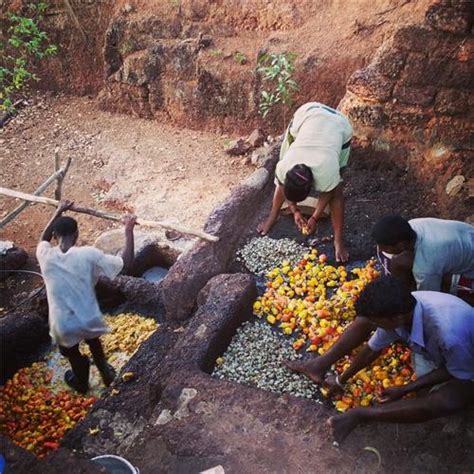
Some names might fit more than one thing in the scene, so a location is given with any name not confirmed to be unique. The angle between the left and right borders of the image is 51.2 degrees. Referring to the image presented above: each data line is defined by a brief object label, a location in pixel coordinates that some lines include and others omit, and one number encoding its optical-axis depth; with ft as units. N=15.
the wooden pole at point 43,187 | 17.58
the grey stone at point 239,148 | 27.78
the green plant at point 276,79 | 25.35
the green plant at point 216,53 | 28.45
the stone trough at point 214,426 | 10.58
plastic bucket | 10.37
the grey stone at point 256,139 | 27.70
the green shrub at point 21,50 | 32.42
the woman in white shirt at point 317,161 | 15.66
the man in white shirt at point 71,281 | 12.84
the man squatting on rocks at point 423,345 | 9.98
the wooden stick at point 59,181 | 19.42
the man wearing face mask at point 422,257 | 11.99
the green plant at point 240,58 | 27.84
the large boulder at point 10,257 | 22.59
